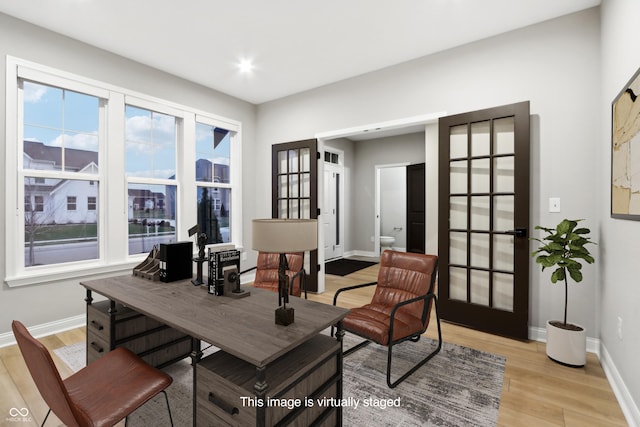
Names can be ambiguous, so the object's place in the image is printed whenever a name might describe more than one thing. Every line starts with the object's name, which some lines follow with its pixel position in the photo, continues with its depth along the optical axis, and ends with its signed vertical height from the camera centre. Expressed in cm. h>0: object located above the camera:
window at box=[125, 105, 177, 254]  371 +40
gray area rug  182 -124
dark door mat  585 -118
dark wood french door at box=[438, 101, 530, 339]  285 -11
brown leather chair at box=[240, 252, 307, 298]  323 -68
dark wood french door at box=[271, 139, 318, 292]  439 +38
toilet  771 -84
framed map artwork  175 +35
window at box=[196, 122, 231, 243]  450 +42
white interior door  676 -6
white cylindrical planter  237 -108
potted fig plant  237 -51
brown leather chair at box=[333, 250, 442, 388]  219 -82
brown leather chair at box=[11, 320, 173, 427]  109 -81
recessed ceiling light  363 +174
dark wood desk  125 -57
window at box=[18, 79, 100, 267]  299 +42
